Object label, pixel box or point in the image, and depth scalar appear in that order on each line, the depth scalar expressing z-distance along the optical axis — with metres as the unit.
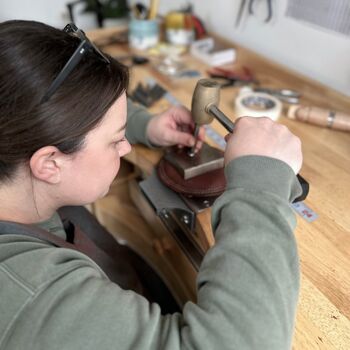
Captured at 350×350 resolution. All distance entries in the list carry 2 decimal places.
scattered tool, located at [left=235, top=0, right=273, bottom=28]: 1.13
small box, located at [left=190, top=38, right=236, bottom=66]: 1.25
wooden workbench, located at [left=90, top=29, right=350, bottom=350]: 0.52
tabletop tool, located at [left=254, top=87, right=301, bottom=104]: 1.03
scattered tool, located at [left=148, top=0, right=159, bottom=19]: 1.38
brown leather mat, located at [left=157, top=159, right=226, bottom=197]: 0.71
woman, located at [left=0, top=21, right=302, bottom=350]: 0.42
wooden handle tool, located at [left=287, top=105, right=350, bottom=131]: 0.89
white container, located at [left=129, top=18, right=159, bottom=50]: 1.36
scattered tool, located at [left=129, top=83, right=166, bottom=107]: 1.05
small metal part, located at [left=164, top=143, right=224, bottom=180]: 0.75
